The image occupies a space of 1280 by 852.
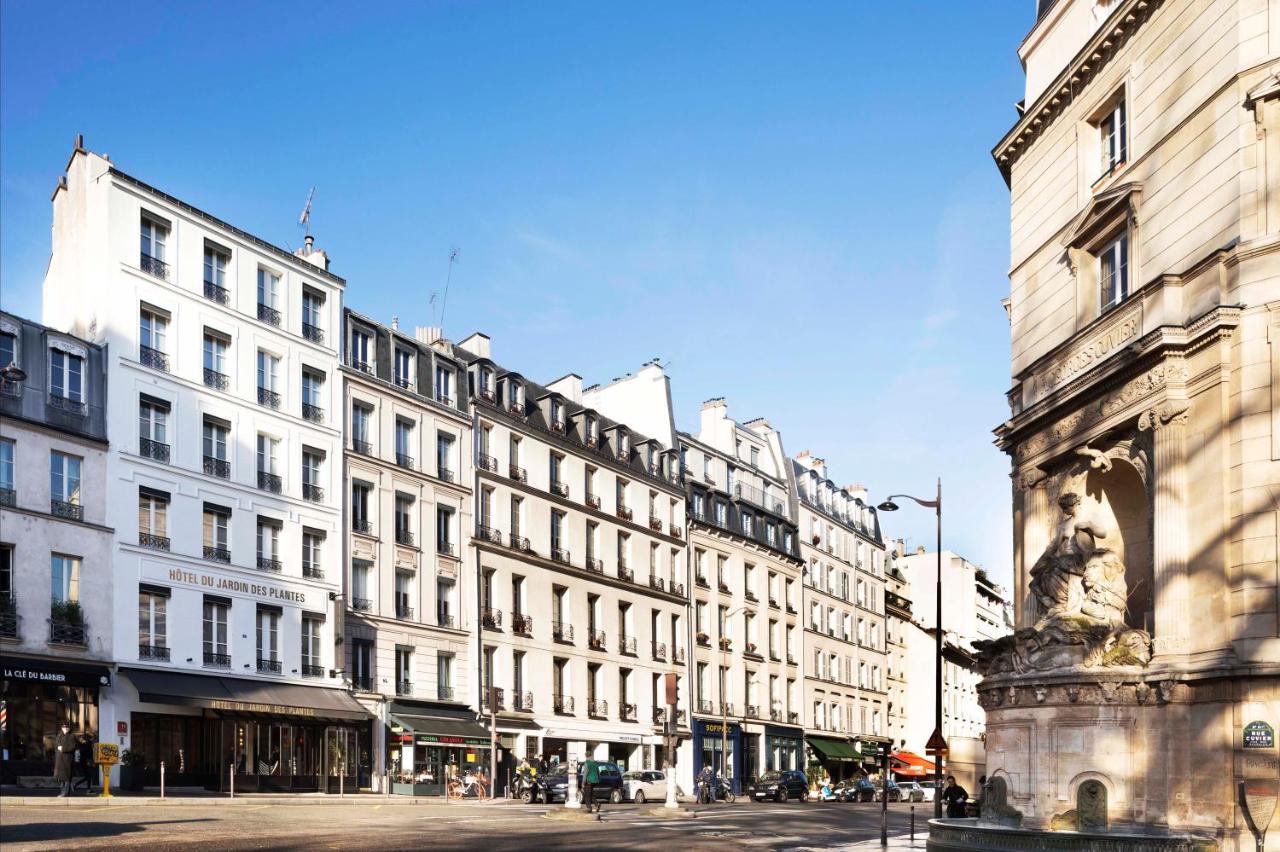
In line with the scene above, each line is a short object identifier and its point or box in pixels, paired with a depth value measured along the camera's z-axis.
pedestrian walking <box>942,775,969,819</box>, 29.98
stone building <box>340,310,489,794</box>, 48.59
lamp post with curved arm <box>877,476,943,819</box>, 30.52
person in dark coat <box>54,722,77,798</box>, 32.75
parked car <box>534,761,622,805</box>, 43.94
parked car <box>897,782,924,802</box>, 66.43
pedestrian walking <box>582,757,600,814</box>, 40.28
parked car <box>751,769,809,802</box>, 56.47
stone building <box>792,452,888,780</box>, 79.69
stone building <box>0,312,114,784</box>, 36.66
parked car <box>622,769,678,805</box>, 47.59
